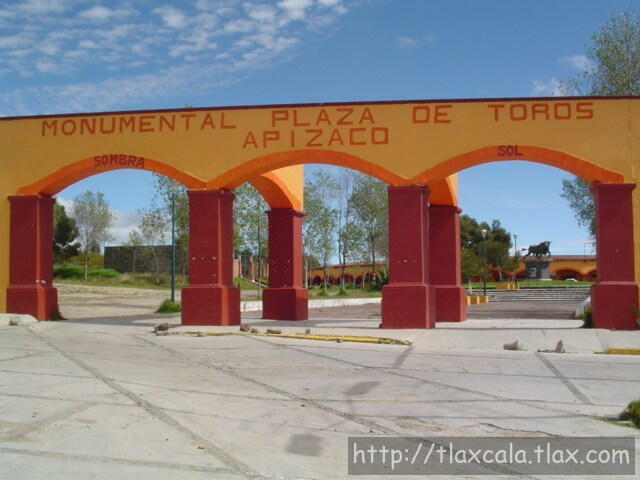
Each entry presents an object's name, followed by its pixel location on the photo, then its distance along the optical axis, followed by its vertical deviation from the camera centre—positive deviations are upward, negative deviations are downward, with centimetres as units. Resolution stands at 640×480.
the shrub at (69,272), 5269 -33
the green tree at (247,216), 3850 +265
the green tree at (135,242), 5516 +187
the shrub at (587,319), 1740 -142
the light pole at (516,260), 6956 +11
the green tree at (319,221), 4881 +289
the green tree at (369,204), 5238 +427
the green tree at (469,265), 5735 -25
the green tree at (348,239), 5062 +171
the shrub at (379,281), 5346 -138
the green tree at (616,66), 2877 +777
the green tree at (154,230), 3959 +218
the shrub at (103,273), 5191 -43
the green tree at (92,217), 6331 +440
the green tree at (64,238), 5503 +224
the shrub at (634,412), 731 -155
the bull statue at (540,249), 6781 +111
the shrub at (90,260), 5975 +60
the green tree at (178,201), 3463 +314
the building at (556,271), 7062 -100
